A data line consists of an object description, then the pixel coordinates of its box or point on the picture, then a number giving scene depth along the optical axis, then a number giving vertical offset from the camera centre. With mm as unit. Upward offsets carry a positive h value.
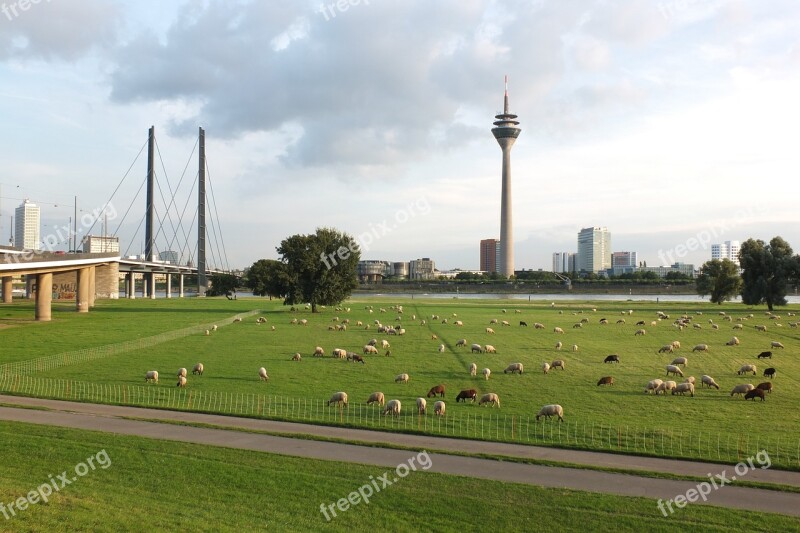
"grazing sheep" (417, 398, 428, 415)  27016 -5169
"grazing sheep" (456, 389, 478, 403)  29875 -5185
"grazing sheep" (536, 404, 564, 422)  25922 -5105
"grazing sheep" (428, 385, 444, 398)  30656 -5166
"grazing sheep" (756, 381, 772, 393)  31953 -4842
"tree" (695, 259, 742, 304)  120750 +1467
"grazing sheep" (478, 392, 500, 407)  28859 -5168
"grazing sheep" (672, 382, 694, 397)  31656 -4989
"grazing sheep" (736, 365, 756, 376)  37531 -4689
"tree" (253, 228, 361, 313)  95938 +1476
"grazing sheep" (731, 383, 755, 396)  31000 -4826
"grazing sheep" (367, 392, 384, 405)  28547 -5166
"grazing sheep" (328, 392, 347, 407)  28344 -5198
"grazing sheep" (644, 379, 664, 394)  32062 -4897
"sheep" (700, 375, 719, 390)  33250 -4820
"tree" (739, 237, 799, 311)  105062 +3101
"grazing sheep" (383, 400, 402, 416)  26766 -5221
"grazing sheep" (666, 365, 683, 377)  36469 -4702
